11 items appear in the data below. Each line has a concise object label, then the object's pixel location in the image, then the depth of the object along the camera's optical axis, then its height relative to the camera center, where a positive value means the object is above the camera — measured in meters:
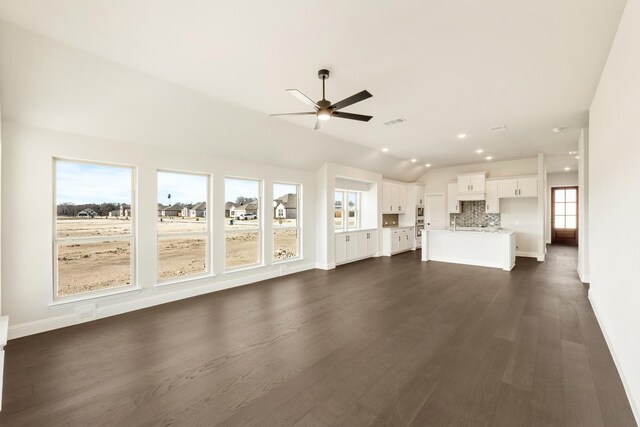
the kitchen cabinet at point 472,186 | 8.30 +0.86
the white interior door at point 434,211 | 9.65 +0.07
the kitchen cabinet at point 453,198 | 8.91 +0.50
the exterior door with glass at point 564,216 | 10.67 -0.10
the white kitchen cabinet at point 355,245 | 7.13 -0.92
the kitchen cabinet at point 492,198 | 8.23 +0.46
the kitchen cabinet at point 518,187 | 7.68 +0.75
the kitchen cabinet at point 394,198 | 8.83 +0.52
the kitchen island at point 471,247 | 6.47 -0.88
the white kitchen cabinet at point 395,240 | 8.55 -0.89
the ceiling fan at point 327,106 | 2.81 +1.17
